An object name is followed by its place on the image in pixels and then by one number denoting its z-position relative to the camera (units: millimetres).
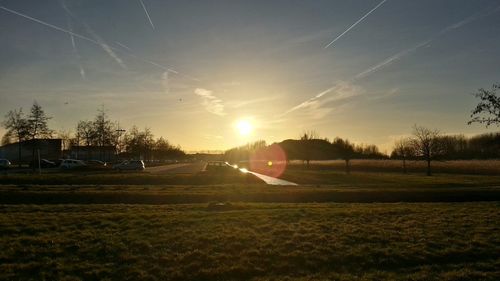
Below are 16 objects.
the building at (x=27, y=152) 111375
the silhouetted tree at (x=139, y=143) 94625
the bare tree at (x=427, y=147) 69125
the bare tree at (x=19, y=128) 56625
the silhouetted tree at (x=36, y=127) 55744
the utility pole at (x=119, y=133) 82781
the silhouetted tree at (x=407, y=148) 77938
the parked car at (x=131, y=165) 64250
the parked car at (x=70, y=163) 66025
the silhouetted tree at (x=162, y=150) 119562
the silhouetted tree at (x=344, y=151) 73394
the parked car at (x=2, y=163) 67500
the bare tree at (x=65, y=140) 97438
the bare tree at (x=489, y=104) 30281
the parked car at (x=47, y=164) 76000
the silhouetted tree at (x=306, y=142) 98475
